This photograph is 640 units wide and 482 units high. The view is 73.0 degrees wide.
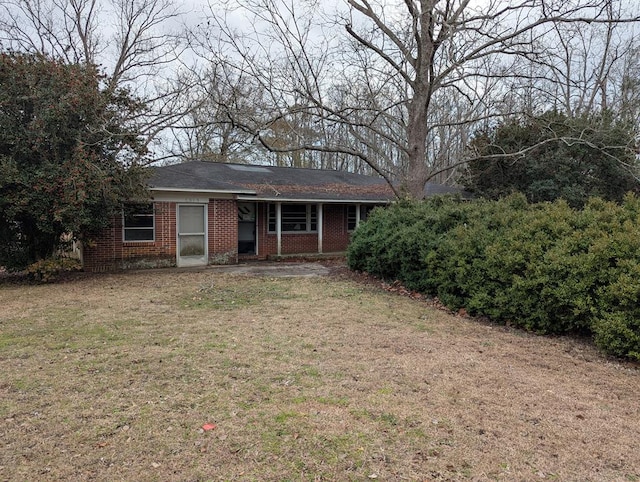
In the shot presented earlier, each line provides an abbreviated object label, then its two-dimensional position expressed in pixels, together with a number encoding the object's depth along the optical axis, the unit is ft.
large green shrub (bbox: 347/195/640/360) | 16.05
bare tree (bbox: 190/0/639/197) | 38.01
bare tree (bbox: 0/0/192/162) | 67.97
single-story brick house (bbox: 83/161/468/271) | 40.22
